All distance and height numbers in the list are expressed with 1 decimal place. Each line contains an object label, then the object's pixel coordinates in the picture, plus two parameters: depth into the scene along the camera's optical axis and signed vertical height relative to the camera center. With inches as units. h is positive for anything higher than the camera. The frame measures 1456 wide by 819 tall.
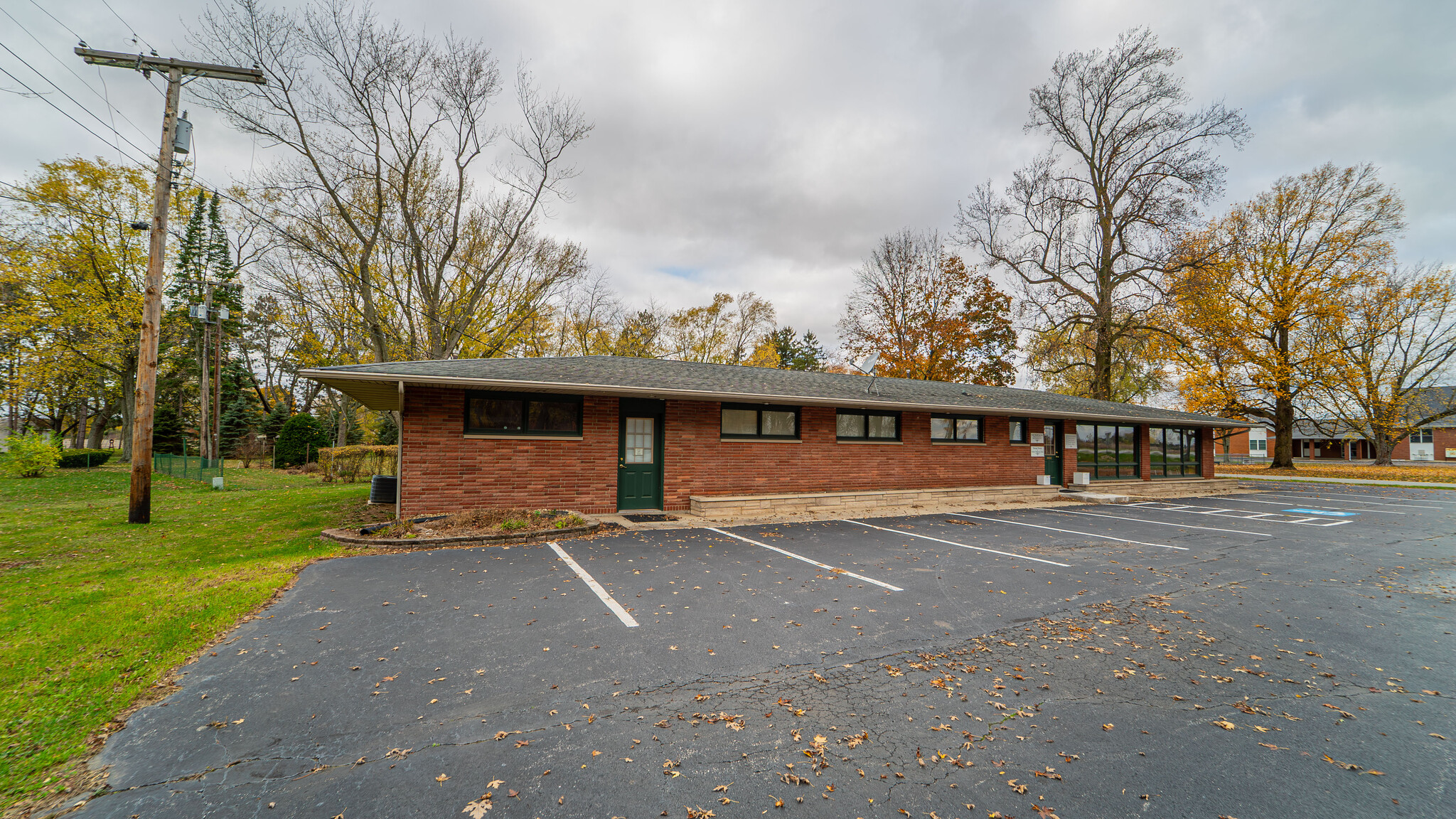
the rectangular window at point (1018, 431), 639.1 +3.2
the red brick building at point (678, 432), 383.2 -3.8
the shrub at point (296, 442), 956.0 -39.4
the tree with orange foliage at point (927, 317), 1120.8 +250.3
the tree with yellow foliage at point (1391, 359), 954.1 +161.1
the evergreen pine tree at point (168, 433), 1103.0 -31.2
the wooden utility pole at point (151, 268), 379.9 +109.8
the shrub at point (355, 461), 745.0 -56.8
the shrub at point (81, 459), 812.6 -65.9
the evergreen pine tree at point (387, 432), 1120.2 -20.0
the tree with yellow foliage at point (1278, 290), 933.2 +268.7
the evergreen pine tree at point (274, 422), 1169.4 -3.3
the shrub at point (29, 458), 659.4 -53.2
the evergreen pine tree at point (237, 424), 1152.2 -9.4
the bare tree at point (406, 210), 615.2 +298.3
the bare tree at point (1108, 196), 837.2 +421.2
